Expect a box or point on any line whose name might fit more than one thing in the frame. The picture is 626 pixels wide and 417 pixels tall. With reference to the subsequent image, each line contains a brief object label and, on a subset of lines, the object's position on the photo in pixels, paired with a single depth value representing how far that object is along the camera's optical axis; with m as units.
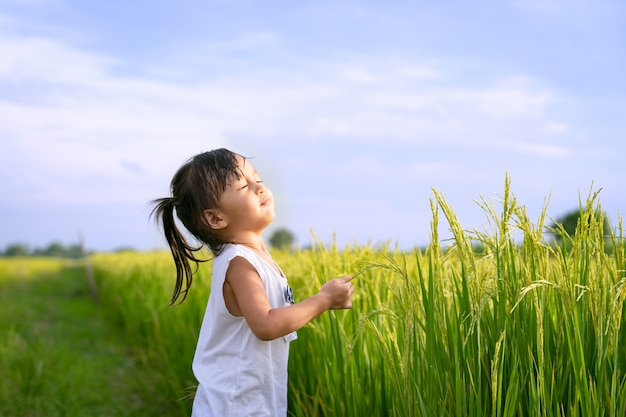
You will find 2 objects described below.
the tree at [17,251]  38.72
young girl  2.11
